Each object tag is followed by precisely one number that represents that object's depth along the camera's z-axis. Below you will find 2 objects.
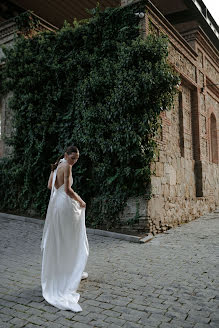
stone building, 8.08
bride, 3.77
